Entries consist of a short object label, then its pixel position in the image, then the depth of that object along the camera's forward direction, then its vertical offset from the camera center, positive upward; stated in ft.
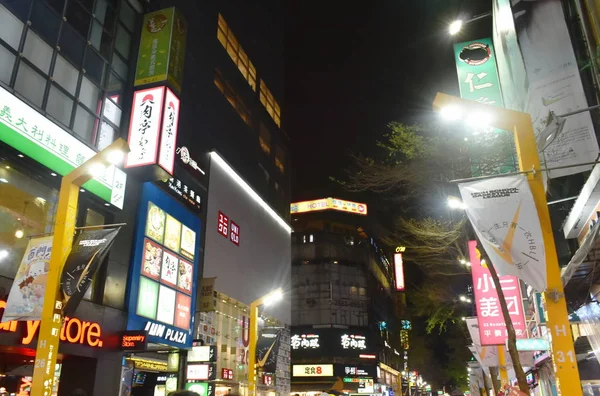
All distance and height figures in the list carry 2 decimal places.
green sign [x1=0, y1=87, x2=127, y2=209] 38.01 +18.73
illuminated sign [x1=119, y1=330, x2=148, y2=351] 47.91 +2.98
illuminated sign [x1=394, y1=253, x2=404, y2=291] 232.12 +45.74
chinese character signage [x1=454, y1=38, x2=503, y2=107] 54.95 +33.34
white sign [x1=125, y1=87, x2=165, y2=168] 52.24 +25.56
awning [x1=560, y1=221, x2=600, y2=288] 28.35 +6.83
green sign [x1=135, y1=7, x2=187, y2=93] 55.52 +35.63
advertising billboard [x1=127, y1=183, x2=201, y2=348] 53.78 +11.55
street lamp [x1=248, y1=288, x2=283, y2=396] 58.69 +3.36
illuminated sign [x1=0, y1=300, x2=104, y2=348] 37.29 +3.40
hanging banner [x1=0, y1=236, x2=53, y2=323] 28.25 +4.49
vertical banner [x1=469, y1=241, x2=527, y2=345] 47.93 +6.10
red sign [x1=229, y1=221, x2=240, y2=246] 80.57 +21.87
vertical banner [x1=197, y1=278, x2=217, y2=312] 64.54 +9.58
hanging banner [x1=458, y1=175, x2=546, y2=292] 21.25 +6.19
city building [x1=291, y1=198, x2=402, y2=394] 184.85 +26.19
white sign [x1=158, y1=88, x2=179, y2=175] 53.01 +25.28
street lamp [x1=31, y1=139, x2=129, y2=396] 24.26 +5.79
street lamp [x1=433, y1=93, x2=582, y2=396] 19.61 +6.04
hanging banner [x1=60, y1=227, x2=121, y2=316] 26.94 +6.24
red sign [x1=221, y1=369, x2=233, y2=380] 72.12 -0.18
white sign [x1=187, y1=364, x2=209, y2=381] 57.16 +0.00
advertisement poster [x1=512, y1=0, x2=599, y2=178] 33.78 +21.37
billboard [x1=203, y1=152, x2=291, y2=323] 74.33 +21.80
